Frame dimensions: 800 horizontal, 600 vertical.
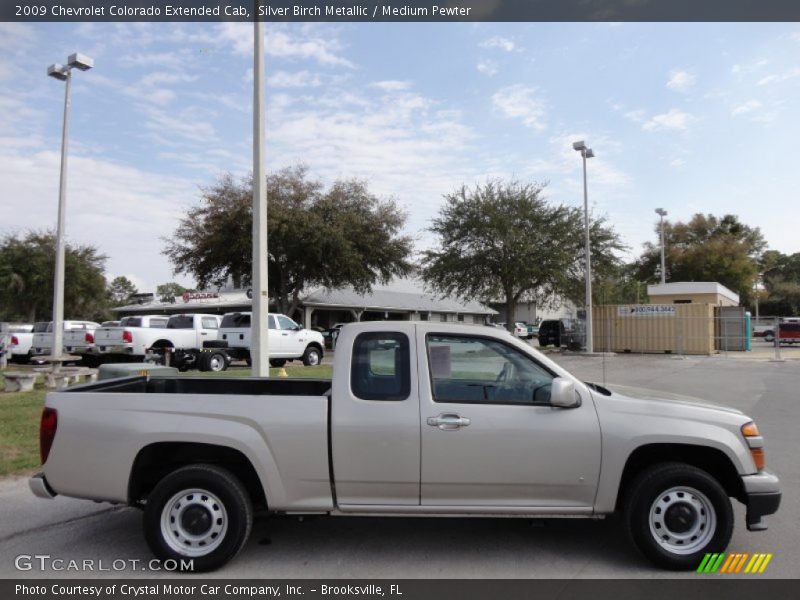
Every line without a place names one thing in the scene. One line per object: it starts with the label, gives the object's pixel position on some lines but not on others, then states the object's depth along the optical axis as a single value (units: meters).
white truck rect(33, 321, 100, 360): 22.27
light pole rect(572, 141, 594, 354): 27.15
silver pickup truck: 4.43
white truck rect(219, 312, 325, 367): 22.17
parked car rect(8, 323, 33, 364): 24.69
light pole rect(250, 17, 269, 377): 10.28
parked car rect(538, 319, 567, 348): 37.09
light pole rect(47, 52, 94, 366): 16.14
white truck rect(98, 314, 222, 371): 20.45
